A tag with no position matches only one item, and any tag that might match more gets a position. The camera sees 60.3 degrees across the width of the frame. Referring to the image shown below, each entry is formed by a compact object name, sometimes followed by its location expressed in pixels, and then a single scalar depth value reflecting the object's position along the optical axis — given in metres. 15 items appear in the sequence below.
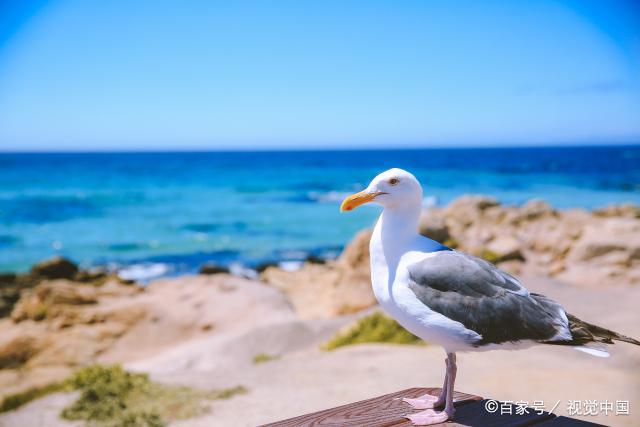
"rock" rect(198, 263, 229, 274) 16.69
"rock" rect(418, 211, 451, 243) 11.55
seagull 2.54
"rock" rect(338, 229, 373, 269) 11.79
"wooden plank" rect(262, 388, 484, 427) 2.67
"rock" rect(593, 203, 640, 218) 19.52
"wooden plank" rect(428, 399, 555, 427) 2.60
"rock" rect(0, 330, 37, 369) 8.64
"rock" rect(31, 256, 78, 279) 15.46
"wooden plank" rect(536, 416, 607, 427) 2.57
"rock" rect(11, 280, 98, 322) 10.79
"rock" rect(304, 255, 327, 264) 18.58
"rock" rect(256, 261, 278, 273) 17.84
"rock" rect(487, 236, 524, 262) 11.41
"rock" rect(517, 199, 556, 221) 19.61
